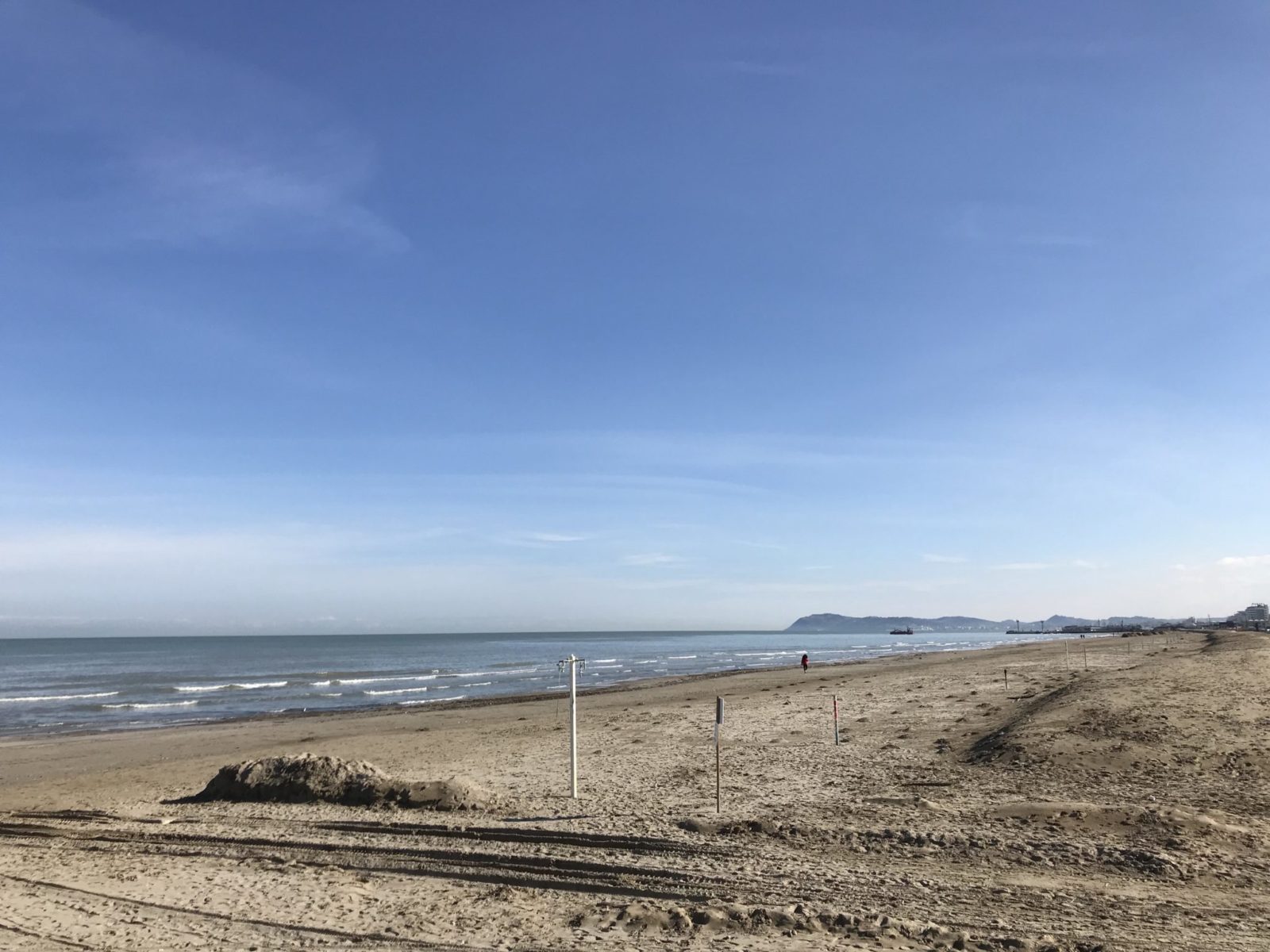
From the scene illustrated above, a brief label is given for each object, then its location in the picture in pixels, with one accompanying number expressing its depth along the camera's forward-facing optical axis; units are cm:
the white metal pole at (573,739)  1316
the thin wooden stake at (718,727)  1154
